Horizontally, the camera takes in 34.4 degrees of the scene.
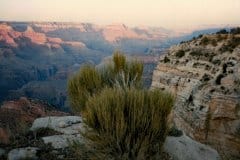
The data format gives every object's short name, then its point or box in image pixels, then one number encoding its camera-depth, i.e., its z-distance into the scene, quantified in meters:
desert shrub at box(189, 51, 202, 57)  27.41
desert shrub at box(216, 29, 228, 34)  30.52
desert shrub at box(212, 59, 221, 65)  25.11
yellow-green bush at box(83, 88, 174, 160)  8.25
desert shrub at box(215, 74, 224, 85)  24.09
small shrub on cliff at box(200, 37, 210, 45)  27.73
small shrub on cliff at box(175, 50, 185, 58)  29.41
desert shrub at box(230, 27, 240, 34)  27.92
